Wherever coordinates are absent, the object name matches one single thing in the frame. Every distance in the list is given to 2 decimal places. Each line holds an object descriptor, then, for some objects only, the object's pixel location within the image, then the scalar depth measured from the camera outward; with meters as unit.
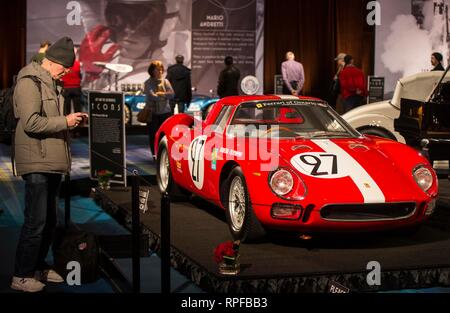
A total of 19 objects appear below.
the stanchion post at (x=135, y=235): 6.10
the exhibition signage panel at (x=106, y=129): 11.09
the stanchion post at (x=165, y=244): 5.60
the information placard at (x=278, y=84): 19.41
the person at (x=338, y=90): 15.95
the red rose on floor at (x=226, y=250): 6.35
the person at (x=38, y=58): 6.99
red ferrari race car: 7.18
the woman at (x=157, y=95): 13.34
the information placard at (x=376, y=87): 17.58
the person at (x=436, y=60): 13.72
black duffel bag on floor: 6.95
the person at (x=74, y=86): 16.36
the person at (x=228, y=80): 17.28
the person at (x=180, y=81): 15.80
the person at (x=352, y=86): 15.24
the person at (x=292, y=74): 18.36
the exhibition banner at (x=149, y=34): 19.56
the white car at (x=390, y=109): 11.43
